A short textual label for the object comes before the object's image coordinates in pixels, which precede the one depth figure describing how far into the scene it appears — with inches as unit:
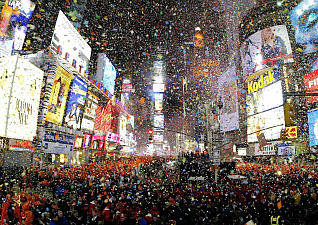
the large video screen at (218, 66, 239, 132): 2300.7
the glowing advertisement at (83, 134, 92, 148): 1546.5
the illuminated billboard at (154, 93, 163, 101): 4840.1
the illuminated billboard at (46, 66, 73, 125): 1039.0
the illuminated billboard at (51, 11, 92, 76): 1106.2
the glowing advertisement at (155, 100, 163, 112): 4810.3
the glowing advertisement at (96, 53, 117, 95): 1990.7
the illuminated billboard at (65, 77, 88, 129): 1196.5
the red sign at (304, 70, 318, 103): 1605.7
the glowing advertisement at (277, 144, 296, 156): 1664.7
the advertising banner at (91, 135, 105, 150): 1700.7
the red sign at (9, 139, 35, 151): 818.9
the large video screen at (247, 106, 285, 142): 1743.4
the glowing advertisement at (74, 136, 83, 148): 1417.6
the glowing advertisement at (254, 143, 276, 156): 1844.2
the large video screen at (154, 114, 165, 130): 4862.2
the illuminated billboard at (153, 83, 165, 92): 4832.7
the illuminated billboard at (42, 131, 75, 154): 962.1
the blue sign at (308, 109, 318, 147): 1519.4
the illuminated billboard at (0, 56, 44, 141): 705.0
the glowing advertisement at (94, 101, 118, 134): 1763.8
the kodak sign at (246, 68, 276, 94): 1949.8
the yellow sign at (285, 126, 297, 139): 1690.0
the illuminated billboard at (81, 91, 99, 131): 1449.3
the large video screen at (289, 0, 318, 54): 1633.9
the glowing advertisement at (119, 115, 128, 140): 2506.4
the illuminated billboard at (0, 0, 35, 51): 986.1
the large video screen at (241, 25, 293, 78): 1895.4
